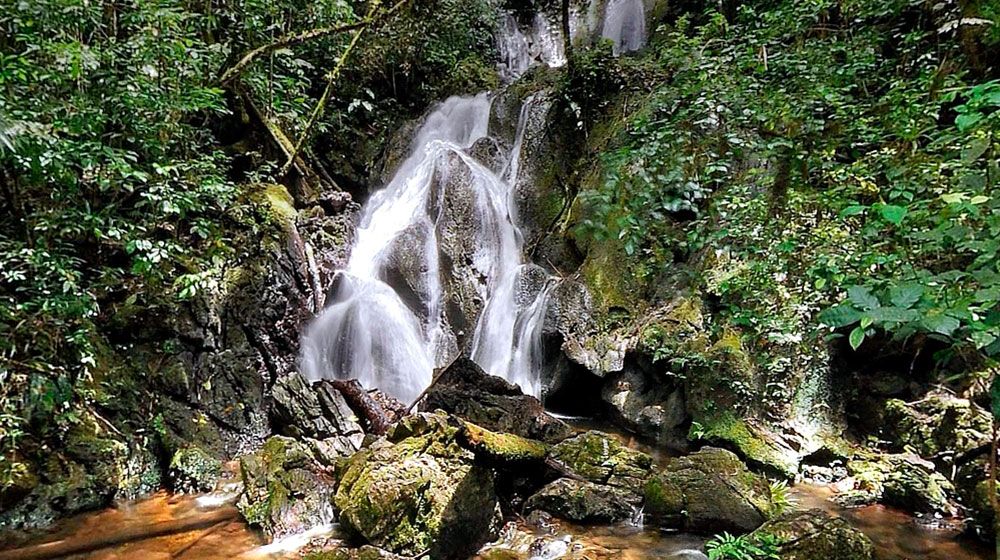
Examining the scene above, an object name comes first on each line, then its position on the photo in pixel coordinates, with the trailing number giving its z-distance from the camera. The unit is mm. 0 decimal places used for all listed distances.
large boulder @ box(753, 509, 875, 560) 3406
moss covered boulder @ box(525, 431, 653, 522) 4715
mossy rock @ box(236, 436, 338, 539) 4512
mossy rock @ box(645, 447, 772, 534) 4398
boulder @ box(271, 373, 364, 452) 6137
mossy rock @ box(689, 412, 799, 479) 5723
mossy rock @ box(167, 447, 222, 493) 5348
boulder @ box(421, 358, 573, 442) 5949
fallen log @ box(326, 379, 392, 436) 6410
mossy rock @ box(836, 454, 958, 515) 4719
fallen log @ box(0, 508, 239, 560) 4137
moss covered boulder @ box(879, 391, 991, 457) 4500
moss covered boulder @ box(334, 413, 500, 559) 3963
